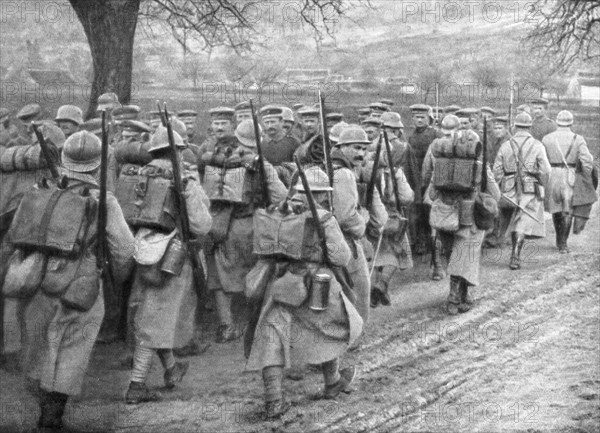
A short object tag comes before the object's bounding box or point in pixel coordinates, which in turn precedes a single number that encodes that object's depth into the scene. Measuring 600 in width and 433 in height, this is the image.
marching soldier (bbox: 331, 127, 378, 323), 8.25
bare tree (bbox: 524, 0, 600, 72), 20.16
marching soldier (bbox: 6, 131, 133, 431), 6.70
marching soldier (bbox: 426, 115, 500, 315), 10.65
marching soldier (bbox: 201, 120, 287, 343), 9.22
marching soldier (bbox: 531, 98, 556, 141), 17.56
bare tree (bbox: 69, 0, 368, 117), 14.38
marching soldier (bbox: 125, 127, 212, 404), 7.54
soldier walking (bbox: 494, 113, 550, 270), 13.47
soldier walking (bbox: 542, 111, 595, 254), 14.88
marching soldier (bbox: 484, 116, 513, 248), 14.84
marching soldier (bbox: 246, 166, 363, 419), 7.21
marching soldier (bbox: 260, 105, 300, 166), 10.27
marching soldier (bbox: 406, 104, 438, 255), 13.96
